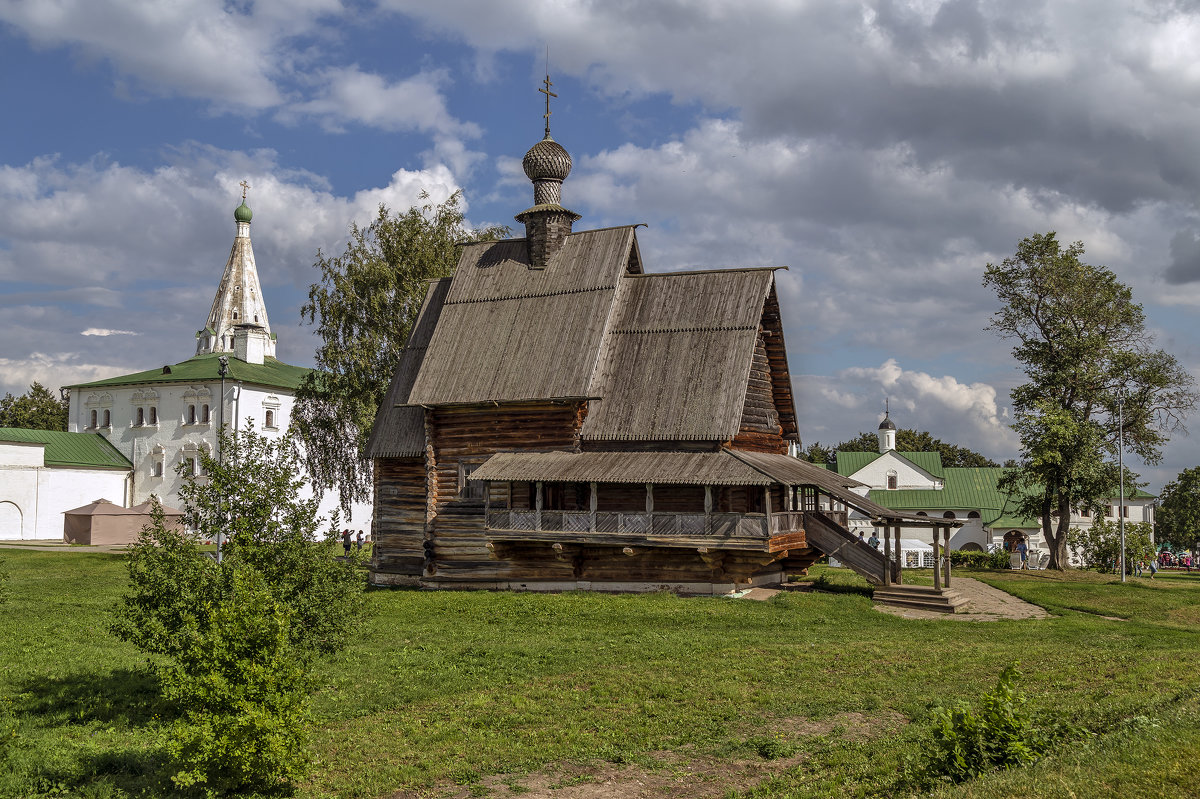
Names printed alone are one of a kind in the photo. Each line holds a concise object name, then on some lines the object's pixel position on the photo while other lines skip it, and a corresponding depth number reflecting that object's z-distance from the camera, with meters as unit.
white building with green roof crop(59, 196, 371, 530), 62.16
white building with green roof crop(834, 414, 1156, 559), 63.97
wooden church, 24.95
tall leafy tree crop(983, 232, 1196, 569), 36.94
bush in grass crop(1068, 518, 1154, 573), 40.50
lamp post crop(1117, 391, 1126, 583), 36.78
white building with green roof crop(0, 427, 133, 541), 56.84
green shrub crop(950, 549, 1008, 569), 45.56
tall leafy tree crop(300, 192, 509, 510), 39.81
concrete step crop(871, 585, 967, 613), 23.38
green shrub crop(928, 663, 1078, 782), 8.85
